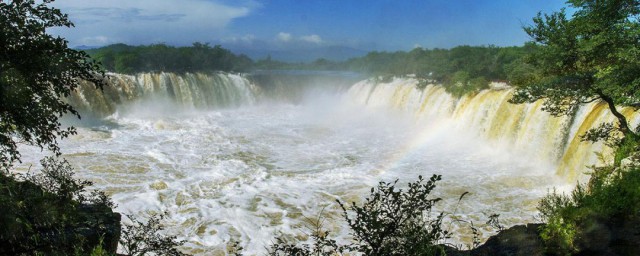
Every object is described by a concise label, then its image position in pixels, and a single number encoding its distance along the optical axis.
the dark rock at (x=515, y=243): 6.31
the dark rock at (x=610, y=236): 5.72
